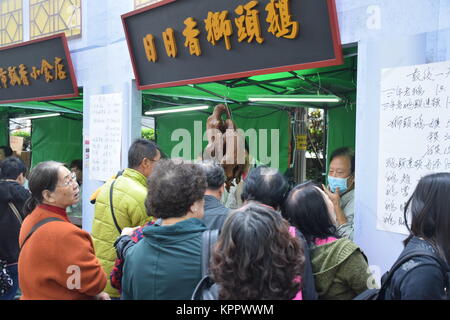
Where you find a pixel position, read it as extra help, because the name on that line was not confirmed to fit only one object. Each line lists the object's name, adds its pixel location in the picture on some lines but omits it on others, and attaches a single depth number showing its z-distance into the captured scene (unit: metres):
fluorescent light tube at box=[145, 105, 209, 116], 7.42
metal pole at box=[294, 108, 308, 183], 7.11
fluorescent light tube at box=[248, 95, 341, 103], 5.59
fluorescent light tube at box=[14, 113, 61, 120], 9.13
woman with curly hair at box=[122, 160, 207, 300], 1.69
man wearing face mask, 3.42
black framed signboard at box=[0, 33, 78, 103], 5.28
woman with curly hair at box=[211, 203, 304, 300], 1.38
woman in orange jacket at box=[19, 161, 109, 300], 2.00
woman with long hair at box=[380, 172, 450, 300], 1.49
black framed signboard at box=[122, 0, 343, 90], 3.01
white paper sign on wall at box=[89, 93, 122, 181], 4.73
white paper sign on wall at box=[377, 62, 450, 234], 2.47
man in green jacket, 2.83
